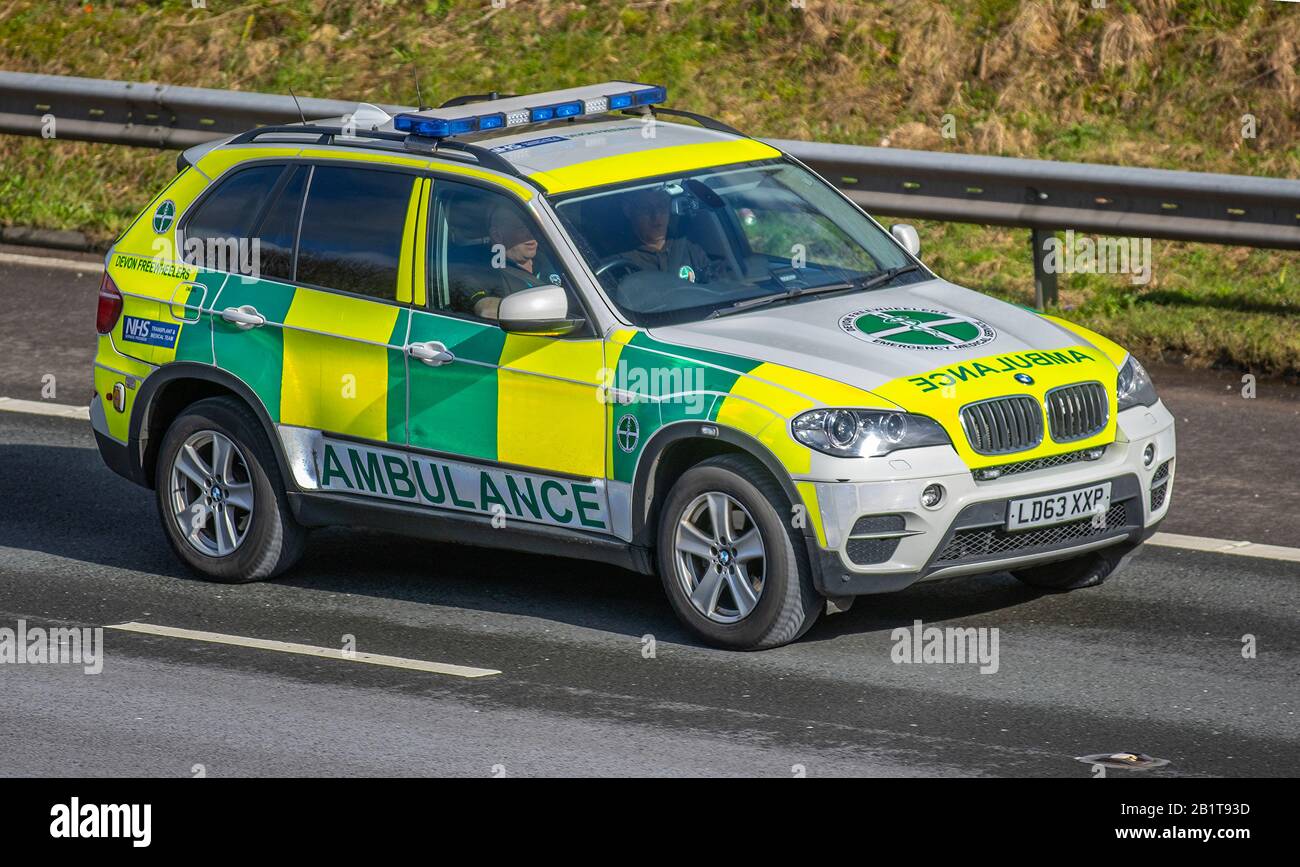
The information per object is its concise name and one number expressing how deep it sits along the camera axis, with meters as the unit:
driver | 16.98
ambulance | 15.43
